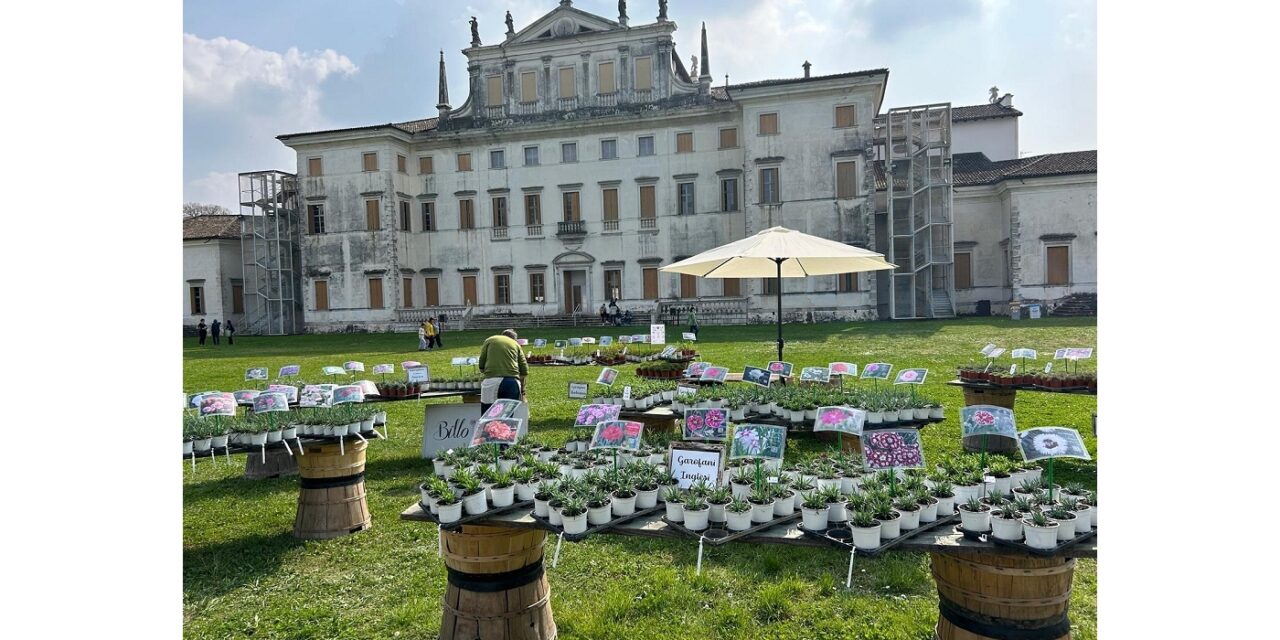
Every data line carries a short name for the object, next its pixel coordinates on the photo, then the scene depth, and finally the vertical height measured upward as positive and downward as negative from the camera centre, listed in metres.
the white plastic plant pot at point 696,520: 2.86 -0.91
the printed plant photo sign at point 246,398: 6.06 -0.74
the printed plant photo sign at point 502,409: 4.27 -0.63
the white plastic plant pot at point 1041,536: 2.53 -0.90
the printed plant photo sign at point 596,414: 4.36 -0.69
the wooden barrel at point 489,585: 3.22 -1.33
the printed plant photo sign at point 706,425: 3.97 -0.71
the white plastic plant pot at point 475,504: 3.07 -0.89
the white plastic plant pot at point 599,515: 2.98 -0.92
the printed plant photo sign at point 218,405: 4.88 -0.66
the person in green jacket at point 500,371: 6.97 -0.63
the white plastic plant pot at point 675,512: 2.97 -0.91
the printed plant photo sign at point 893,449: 3.21 -0.71
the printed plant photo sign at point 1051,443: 2.80 -0.62
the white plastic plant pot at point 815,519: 2.80 -0.90
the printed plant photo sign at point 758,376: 6.61 -0.71
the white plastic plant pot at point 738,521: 2.85 -0.92
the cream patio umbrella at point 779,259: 6.78 +0.51
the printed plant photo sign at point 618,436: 3.67 -0.71
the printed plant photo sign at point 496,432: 3.63 -0.67
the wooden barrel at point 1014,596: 2.62 -1.18
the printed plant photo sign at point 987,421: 3.31 -0.61
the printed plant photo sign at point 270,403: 5.07 -0.67
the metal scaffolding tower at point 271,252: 33.06 +3.19
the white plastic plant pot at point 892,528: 2.72 -0.92
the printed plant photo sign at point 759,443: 3.35 -0.69
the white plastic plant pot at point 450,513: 3.05 -0.92
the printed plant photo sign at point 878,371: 6.52 -0.67
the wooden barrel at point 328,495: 5.19 -1.40
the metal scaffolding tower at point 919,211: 27.33 +3.81
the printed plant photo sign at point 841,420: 3.78 -0.67
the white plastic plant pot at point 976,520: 2.70 -0.89
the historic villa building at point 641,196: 27.31 +4.88
